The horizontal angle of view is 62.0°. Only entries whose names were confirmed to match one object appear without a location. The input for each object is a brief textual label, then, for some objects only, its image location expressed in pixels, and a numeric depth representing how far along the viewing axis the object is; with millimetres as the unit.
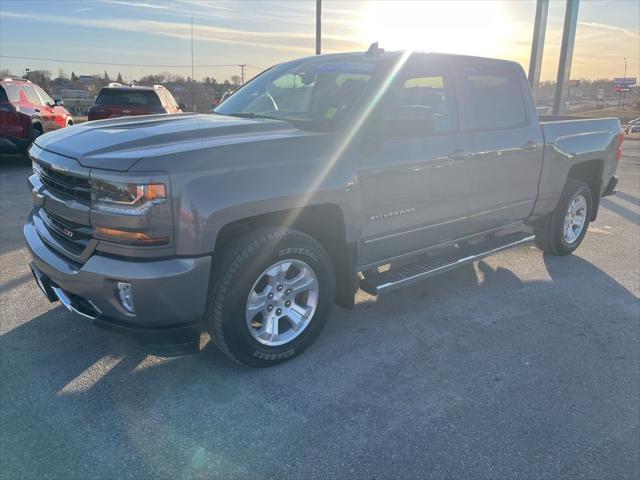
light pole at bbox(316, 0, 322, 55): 15486
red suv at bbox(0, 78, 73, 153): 11055
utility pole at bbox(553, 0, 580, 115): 13602
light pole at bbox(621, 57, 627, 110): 81506
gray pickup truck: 2850
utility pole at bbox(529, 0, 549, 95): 13672
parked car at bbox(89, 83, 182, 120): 13047
